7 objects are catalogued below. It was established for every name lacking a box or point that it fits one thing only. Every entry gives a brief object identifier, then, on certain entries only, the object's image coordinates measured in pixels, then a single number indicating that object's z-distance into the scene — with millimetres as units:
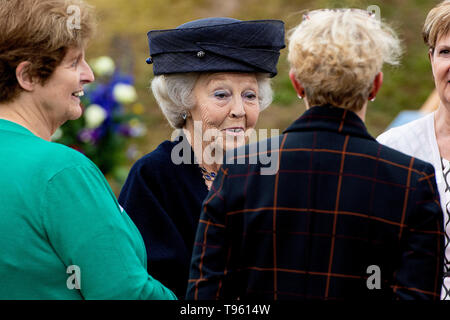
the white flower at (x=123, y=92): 9617
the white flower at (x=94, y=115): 9602
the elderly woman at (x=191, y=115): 5062
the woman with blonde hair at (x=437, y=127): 5266
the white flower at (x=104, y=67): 9957
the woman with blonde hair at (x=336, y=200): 3439
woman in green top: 3574
